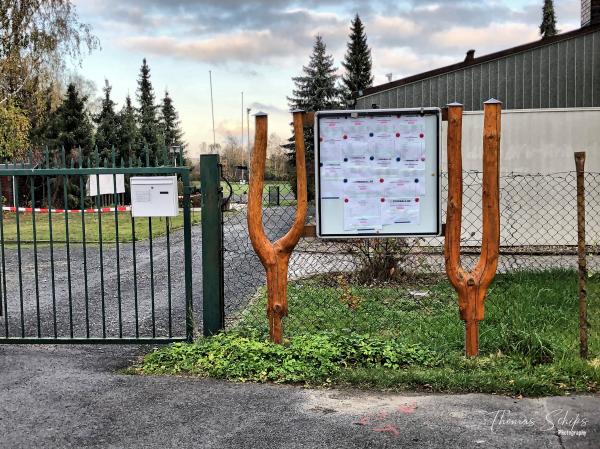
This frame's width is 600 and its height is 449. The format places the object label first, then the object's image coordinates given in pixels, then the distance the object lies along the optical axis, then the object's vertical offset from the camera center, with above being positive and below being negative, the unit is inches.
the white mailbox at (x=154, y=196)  224.4 -3.2
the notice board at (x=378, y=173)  212.8 +3.0
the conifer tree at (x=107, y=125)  1417.3 +142.6
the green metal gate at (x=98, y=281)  225.1 -59.1
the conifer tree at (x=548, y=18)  2780.5 +685.1
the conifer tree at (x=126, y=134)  1493.6 +123.9
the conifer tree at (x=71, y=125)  1262.3 +124.5
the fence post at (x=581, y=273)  199.9 -29.1
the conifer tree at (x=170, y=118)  2615.9 +286.1
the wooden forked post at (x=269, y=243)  213.6 -19.1
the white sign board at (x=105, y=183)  676.1 +5.7
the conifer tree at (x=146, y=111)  1782.7 +254.2
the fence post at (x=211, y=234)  222.7 -16.6
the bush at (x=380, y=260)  354.9 -42.9
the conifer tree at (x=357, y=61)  2476.9 +470.7
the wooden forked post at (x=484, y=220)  205.6 -12.5
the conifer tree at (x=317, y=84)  2181.3 +335.2
